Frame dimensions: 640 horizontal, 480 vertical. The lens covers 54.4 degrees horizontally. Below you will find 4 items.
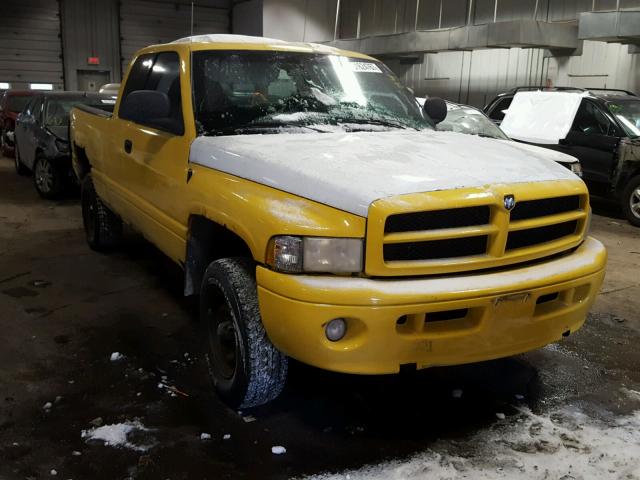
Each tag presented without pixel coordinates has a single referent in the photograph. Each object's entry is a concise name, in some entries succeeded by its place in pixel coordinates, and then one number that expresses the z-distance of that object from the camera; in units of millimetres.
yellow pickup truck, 2533
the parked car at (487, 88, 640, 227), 8523
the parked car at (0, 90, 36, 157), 12859
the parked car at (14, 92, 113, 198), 8688
